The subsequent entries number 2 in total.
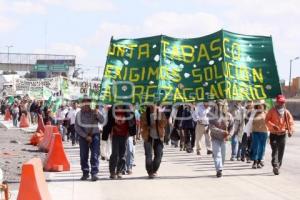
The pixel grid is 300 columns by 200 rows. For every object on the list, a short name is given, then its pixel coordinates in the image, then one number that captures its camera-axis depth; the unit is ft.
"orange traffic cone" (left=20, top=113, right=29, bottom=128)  122.68
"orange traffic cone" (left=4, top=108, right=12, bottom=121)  159.95
